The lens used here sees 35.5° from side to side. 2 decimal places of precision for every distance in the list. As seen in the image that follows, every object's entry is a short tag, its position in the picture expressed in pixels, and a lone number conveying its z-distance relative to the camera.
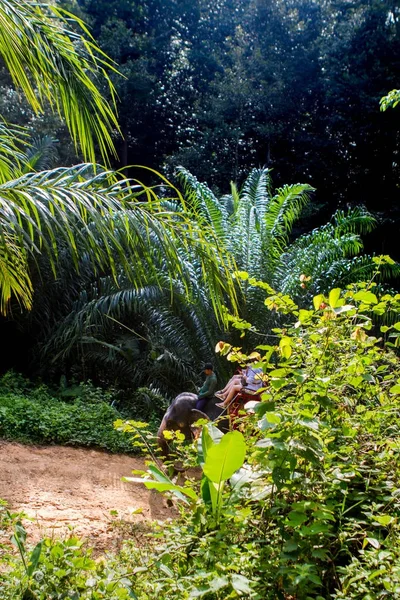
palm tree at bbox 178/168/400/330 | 10.95
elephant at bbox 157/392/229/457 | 7.54
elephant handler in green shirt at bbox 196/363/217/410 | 7.90
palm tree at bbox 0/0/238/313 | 3.60
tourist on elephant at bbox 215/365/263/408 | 6.97
